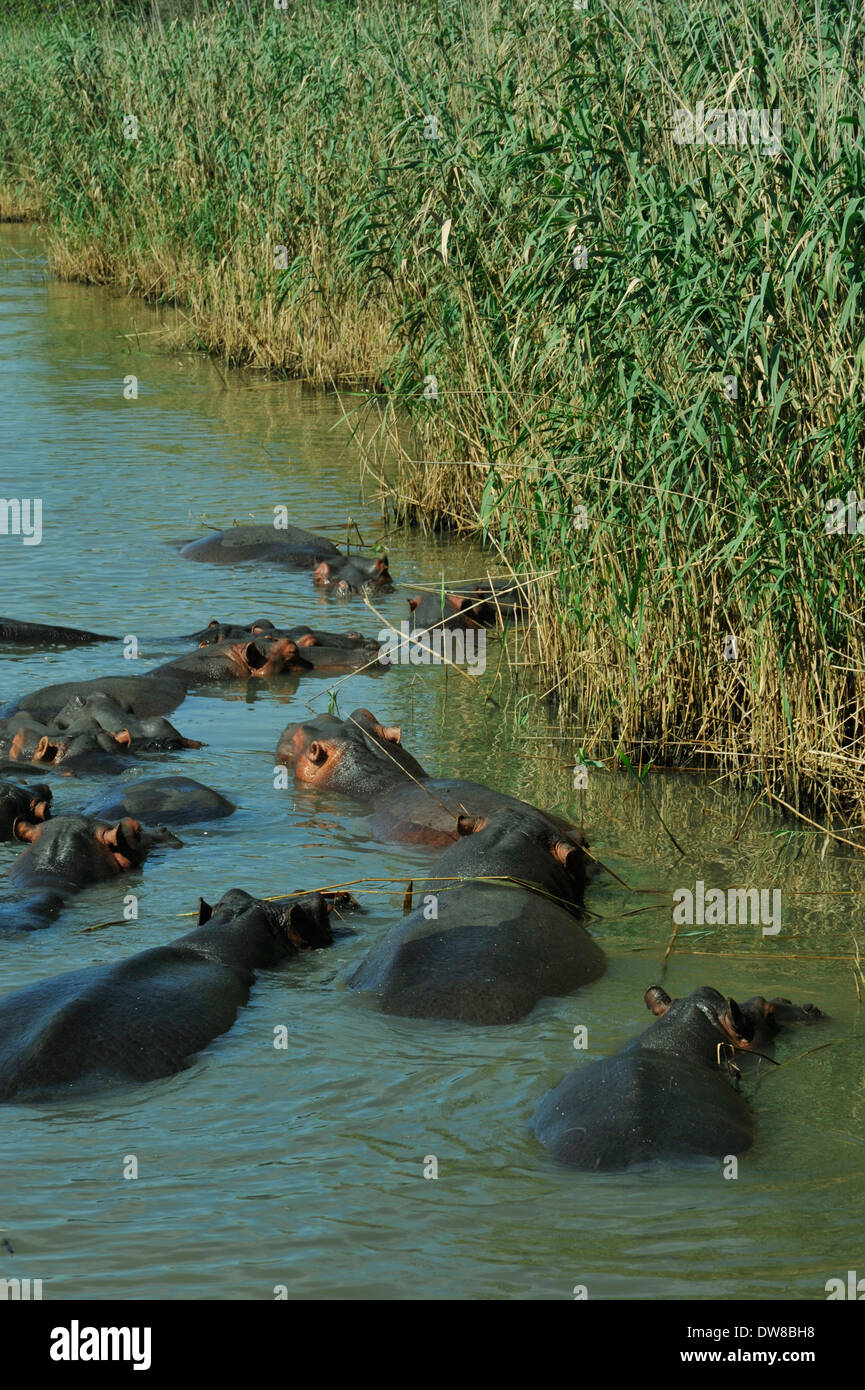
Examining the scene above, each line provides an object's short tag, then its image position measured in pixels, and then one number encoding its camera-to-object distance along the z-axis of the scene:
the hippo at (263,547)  9.70
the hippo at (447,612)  8.30
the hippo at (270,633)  8.05
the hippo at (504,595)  8.09
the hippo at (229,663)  7.77
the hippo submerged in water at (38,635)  8.15
